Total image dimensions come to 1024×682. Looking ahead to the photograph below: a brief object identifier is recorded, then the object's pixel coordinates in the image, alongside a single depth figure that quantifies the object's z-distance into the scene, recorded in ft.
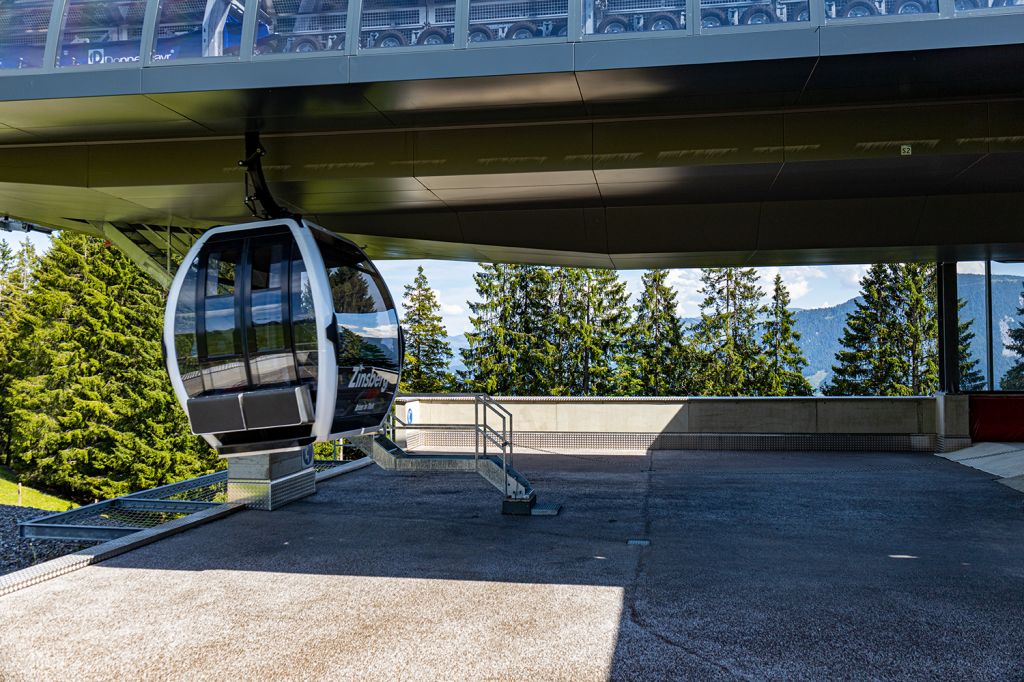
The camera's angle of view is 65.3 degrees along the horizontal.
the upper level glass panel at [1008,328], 55.52
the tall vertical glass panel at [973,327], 55.93
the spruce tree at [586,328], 178.50
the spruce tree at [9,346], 150.82
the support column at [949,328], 55.42
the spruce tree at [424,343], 183.93
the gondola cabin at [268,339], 24.80
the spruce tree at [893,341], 173.37
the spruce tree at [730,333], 179.93
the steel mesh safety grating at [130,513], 30.45
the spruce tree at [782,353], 178.81
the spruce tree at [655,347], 176.86
